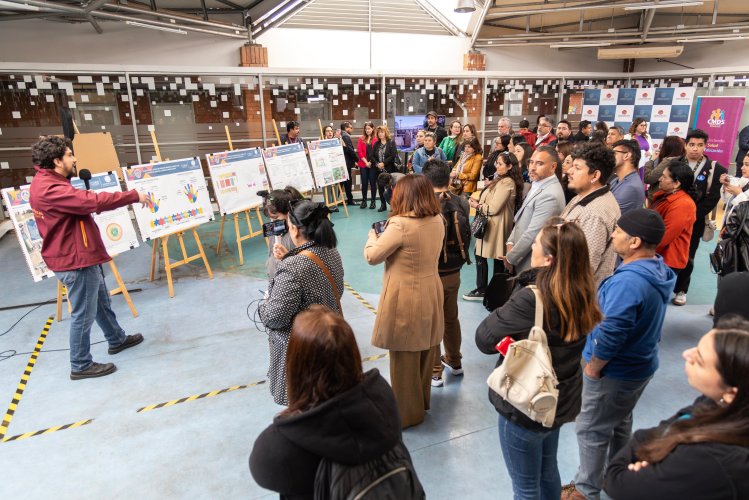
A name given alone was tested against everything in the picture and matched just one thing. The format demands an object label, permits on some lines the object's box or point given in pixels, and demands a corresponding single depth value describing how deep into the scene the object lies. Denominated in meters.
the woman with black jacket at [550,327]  1.75
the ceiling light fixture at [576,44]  10.27
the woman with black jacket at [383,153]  8.30
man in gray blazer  3.46
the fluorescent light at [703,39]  9.25
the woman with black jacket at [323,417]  1.19
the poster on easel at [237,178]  6.05
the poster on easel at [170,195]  4.94
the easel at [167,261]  5.09
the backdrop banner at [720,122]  9.00
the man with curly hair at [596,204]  2.93
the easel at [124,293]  4.50
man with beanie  2.00
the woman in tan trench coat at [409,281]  2.54
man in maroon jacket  3.32
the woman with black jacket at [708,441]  1.06
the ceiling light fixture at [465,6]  7.88
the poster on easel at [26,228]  4.23
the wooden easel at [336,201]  8.43
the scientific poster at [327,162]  8.05
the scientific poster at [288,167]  6.93
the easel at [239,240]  6.04
